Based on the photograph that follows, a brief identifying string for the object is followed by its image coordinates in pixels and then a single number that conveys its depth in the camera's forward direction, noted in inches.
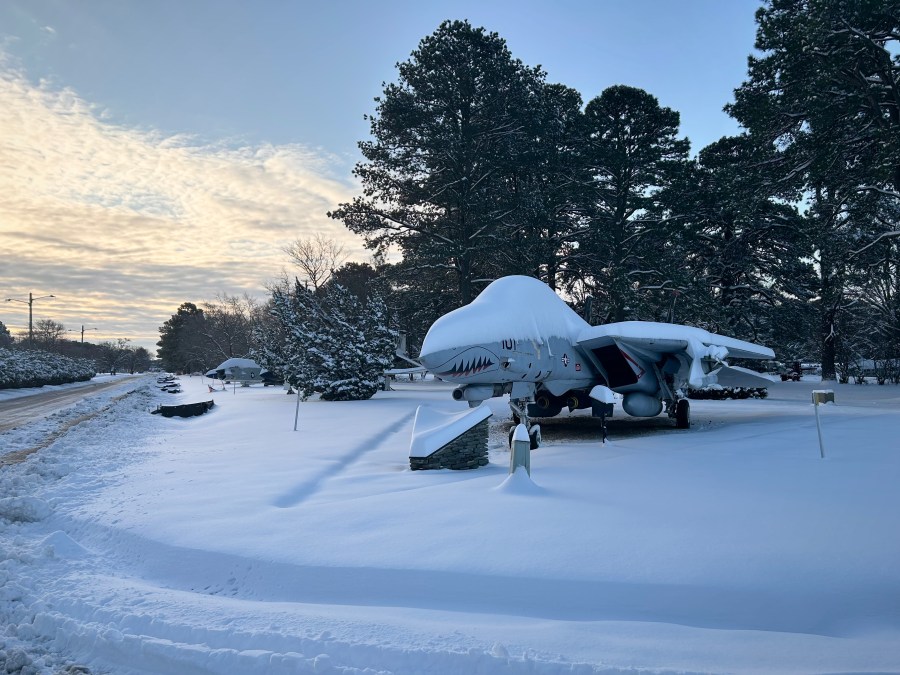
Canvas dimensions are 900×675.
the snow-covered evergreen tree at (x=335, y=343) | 984.3
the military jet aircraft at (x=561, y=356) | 405.1
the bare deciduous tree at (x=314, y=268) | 2046.0
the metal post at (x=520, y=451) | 295.4
